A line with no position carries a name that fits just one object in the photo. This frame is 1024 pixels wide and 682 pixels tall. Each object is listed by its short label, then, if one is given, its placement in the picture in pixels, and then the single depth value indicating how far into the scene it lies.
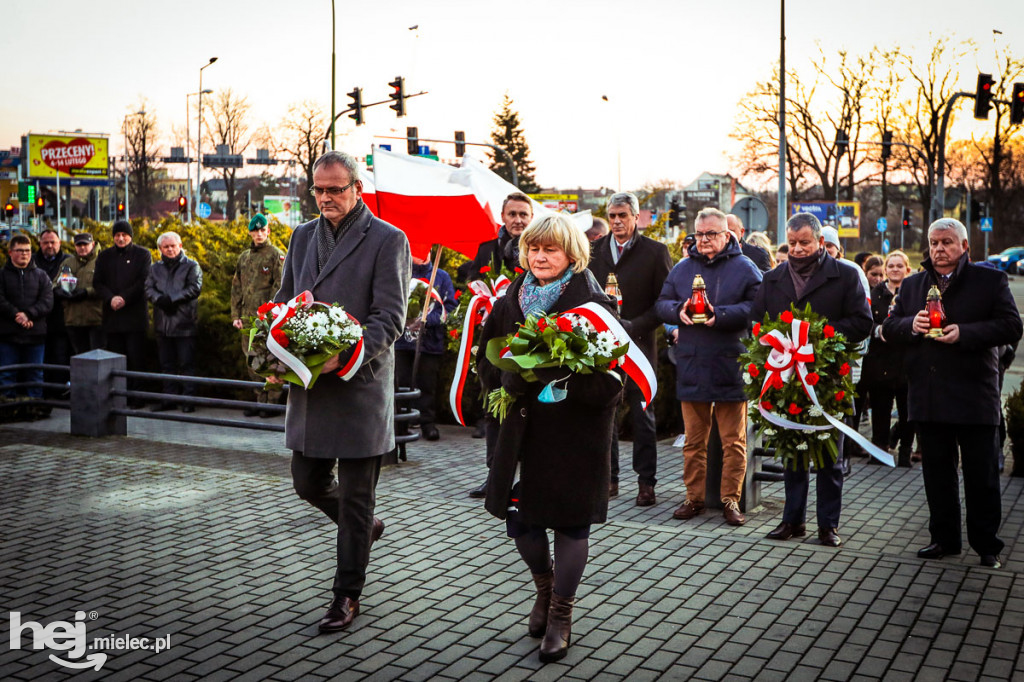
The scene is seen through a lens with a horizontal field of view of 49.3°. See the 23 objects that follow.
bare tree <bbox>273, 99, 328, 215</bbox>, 76.62
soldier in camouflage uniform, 11.39
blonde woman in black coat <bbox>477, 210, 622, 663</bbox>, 4.63
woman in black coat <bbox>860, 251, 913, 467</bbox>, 9.45
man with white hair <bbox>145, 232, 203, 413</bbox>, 11.89
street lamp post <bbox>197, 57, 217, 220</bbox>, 59.44
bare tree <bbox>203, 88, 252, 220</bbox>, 79.69
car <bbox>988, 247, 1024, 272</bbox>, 56.48
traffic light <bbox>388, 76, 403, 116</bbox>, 30.88
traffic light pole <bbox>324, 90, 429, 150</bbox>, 31.91
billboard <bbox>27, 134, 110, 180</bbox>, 71.06
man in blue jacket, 7.13
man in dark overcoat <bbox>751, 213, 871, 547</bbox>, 6.61
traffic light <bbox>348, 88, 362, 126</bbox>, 31.84
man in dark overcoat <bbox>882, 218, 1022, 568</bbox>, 6.04
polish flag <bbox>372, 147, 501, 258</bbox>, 9.10
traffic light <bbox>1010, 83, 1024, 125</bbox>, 25.11
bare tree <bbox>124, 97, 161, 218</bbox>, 80.38
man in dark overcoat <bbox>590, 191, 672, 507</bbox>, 7.65
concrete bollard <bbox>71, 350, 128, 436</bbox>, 10.30
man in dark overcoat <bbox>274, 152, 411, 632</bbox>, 5.05
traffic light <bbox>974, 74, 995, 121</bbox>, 25.22
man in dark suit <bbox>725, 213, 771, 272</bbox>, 9.64
